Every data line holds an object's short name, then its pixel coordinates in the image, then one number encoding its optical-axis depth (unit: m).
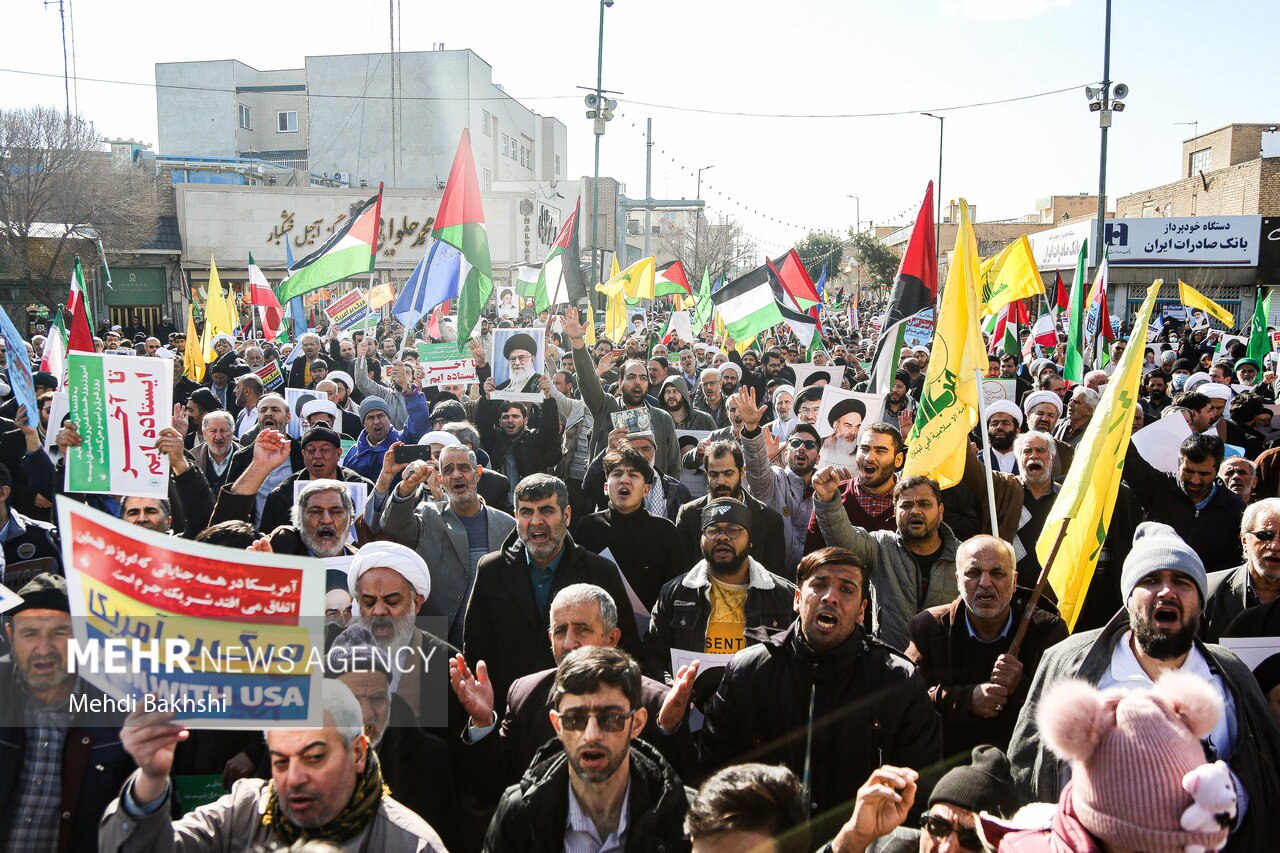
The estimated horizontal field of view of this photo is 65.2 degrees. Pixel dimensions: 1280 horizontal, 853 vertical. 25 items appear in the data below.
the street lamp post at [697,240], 51.66
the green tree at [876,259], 49.78
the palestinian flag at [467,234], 9.78
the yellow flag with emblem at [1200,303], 14.55
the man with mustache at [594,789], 2.80
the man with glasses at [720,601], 4.18
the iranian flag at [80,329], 9.50
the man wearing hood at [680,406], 8.62
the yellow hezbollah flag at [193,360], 10.99
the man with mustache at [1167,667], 2.94
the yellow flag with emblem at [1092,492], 3.86
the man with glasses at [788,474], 6.08
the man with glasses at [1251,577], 4.03
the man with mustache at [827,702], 3.17
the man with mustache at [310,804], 2.55
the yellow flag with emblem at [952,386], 5.31
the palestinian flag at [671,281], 18.48
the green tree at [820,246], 53.44
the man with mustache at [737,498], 5.32
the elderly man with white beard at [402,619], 3.64
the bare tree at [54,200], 29.16
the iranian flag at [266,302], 15.19
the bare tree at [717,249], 55.91
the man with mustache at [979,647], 3.58
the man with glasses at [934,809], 2.41
